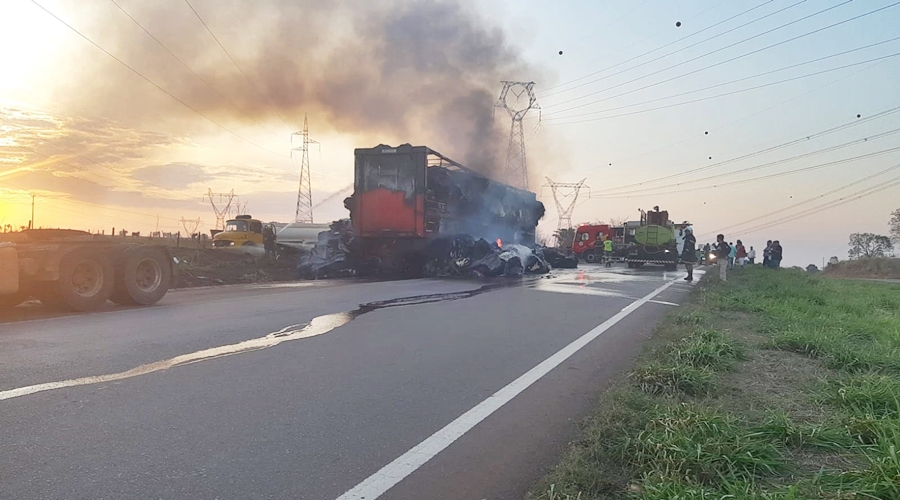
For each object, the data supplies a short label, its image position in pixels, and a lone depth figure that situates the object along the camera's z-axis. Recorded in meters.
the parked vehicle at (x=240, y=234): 33.41
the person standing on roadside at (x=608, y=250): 34.56
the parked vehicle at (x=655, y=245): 31.52
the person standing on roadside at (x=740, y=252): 28.72
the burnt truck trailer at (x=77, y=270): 9.31
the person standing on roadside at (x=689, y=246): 24.73
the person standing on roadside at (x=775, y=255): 27.83
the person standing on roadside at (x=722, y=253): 18.34
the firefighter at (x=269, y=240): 27.77
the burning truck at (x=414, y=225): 19.77
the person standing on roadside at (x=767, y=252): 28.20
